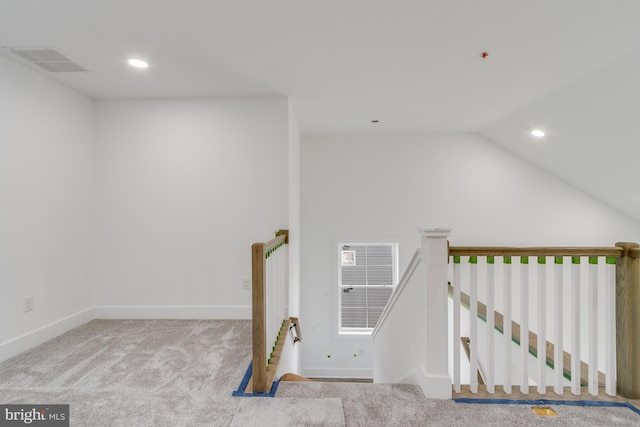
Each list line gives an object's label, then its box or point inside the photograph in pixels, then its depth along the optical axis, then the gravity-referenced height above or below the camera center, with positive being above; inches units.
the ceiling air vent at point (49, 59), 88.0 +48.6
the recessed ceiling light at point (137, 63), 95.7 +49.5
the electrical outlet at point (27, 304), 95.1 -29.0
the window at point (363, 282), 191.8 -45.2
